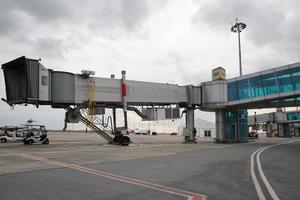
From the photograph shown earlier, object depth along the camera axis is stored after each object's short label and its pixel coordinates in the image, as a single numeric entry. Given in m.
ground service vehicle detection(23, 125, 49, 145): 24.98
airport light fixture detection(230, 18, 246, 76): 41.60
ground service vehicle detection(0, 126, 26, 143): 30.35
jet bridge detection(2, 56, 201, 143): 21.91
